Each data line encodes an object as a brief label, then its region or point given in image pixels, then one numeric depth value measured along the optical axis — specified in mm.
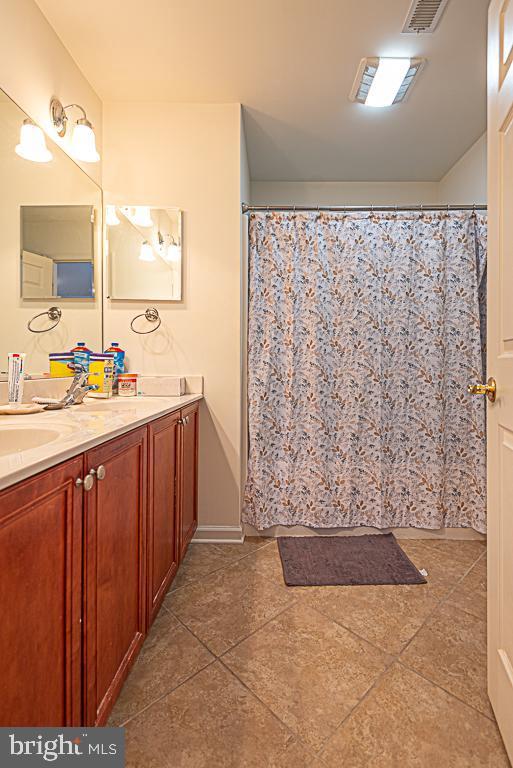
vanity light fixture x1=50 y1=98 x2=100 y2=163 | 1805
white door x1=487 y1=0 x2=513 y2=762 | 1030
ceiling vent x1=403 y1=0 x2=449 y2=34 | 1618
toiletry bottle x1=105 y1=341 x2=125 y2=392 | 2230
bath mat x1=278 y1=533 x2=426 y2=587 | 1933
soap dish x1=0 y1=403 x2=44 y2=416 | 1318
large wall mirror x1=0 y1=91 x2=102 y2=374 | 1496
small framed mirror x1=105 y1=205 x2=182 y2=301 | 2295
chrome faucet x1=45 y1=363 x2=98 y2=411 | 1526
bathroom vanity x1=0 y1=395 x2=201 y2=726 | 653
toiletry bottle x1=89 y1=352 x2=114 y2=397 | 1953
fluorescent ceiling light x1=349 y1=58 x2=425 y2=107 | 1945
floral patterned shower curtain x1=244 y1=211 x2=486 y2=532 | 2367
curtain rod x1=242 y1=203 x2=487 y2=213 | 2344
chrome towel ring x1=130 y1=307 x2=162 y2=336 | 2338
